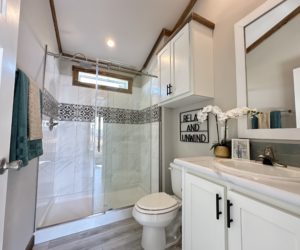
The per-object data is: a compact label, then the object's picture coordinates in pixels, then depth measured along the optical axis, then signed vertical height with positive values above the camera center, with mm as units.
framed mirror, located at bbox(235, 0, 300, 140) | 1060 +512
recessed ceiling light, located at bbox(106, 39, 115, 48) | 2423 +1443
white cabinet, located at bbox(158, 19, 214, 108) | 1563 +748
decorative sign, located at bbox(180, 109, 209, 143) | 1738 +81
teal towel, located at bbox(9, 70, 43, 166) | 958 +78
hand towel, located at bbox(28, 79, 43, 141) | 1153 +164
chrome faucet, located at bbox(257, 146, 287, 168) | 1044 -152
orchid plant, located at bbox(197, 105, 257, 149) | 1264 +185
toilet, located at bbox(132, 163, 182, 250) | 1370 -727
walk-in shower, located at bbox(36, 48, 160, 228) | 2414 -91
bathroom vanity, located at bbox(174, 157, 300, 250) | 579 -333
